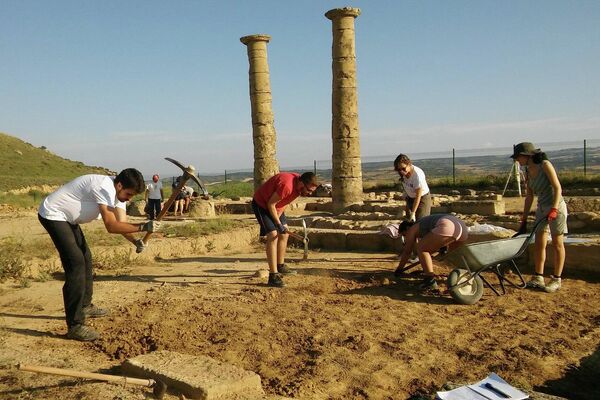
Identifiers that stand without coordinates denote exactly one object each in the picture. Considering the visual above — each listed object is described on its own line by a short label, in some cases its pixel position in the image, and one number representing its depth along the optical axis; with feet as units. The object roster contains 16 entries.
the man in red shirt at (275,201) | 22.00
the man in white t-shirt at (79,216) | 16.26
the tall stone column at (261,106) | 61.41
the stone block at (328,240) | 33.14
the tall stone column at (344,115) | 52.42
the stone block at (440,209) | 45.37
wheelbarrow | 19.33
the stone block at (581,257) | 22.94
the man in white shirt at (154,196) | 47.88
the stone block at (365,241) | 31.71
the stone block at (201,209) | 53.88
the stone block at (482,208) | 46.50
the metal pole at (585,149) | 72.40
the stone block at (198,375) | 11.72
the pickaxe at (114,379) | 10.94
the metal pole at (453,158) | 78.26
